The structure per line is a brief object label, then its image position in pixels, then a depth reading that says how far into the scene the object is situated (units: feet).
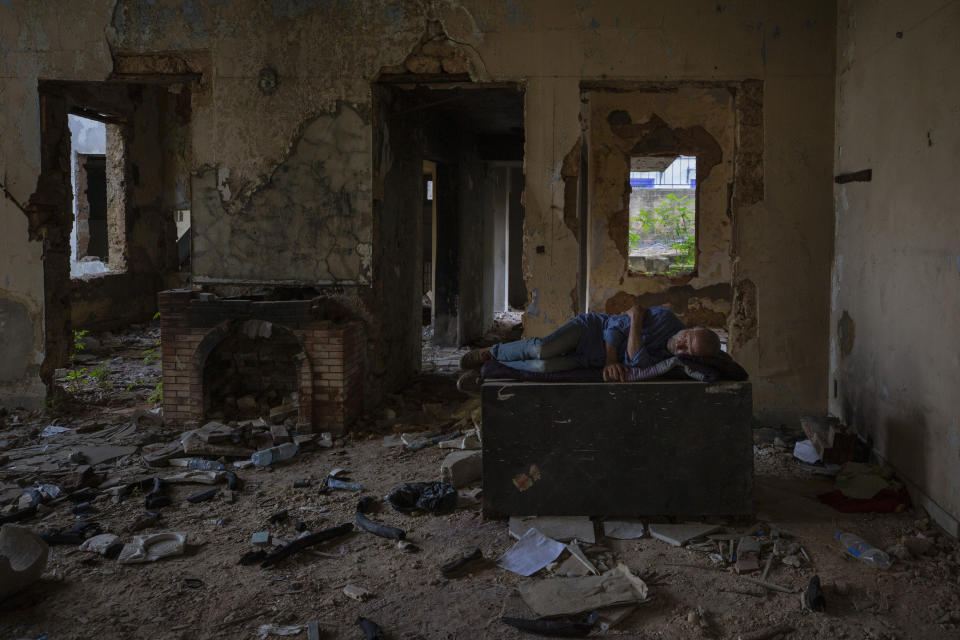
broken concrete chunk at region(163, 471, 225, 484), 16.08
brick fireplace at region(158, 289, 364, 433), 19.60
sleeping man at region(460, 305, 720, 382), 14.43
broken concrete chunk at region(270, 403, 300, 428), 20.01
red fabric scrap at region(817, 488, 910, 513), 14.10
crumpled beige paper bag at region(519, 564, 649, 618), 10.52
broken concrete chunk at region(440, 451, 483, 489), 15.71
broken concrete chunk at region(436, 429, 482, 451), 18.24
